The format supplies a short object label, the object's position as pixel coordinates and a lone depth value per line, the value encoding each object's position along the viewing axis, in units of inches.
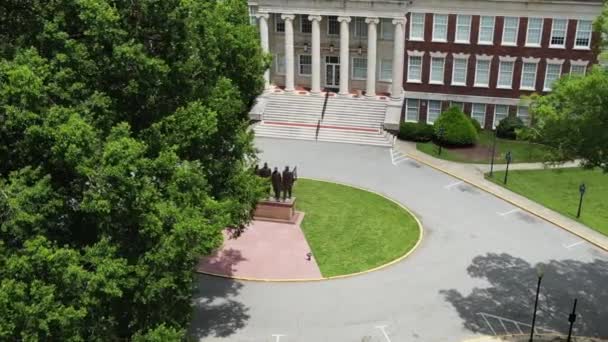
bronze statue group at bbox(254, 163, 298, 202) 1330.0
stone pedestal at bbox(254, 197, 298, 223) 1348.4
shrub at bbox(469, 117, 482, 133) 1910.9
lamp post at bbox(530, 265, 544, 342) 953.2
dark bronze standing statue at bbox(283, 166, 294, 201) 1332.4
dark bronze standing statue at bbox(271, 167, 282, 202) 1321.4
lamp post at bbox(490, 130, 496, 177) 1616.6
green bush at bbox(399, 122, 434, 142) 1860.2
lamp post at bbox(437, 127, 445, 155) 1800.8
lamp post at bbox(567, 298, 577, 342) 924.0
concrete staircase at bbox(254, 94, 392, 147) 1878.7
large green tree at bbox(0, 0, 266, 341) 603.2
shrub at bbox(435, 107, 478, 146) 1802.4
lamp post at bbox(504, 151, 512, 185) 1557.6
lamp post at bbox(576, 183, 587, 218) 1349.7
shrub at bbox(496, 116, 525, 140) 1891.4
